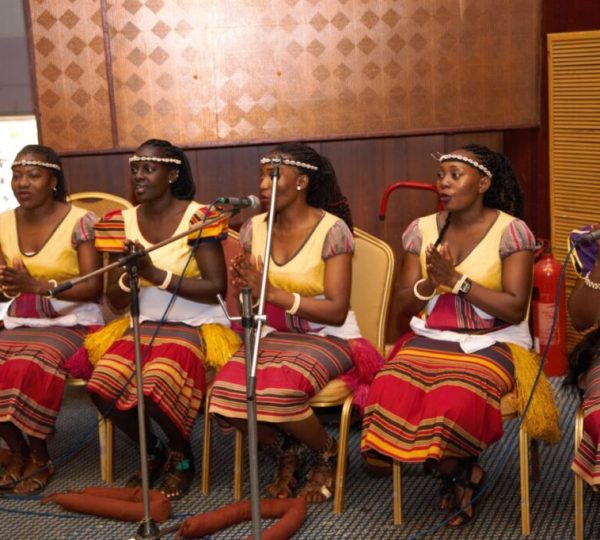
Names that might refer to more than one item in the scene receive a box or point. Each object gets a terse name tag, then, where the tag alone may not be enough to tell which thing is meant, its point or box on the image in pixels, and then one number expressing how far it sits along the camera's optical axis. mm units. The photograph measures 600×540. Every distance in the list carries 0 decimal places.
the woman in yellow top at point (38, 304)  3988
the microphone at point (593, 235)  2576
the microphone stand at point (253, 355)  2438
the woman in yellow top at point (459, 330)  3383
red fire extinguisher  5281
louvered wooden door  5047
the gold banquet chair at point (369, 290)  3955
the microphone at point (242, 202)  2748
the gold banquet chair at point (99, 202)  4758
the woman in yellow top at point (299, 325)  3666
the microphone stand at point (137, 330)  2863
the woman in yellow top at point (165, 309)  3873
